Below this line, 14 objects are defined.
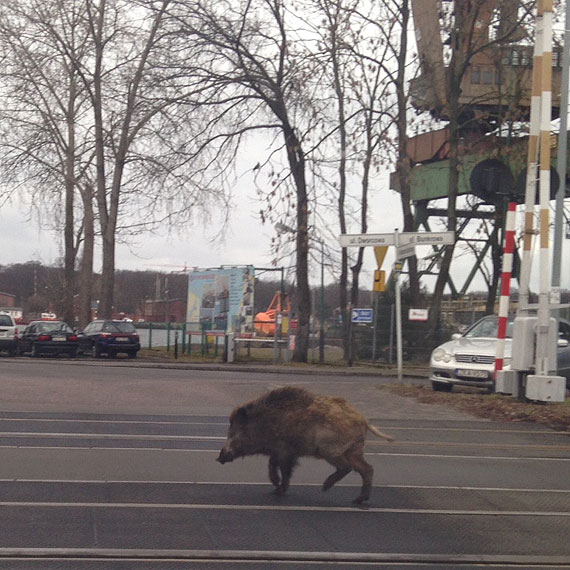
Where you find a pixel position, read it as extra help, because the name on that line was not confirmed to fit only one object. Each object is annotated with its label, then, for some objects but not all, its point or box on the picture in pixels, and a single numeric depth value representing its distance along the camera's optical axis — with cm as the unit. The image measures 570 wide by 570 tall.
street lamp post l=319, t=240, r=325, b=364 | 3139
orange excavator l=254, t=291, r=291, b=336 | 4626
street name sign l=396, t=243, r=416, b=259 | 1794
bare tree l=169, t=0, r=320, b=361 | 2819
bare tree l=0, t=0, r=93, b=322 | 3606
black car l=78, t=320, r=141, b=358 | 3447
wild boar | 708
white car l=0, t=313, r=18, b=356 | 3391
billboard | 4112
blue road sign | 3019
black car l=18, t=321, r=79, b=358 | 3394
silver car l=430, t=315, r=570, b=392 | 1691
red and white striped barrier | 1469
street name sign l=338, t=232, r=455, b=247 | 1770
